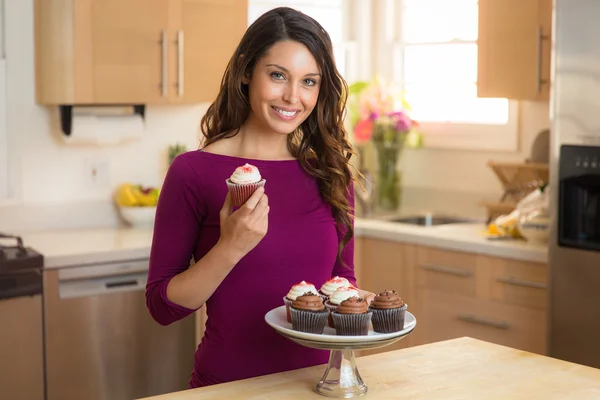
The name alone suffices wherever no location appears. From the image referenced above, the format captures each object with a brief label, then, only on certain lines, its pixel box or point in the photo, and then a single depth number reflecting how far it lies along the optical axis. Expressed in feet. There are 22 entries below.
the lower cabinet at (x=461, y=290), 11.61
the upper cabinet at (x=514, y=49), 12.35
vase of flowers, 15.11
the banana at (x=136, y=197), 13.26
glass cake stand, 5.57
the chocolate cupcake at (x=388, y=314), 5.79
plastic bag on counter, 12.04
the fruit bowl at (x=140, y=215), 13.14
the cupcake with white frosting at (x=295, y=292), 6.01
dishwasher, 11.02
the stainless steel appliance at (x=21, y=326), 10.55
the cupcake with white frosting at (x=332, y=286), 6.25
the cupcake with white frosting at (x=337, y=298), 5.97
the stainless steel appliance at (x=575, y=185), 10.16
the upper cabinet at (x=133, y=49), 11.88
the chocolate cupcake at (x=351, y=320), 5.70
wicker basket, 13.44
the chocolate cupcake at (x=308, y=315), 5.79
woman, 6.43
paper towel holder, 12.65
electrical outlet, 13.35
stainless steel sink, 14.90
